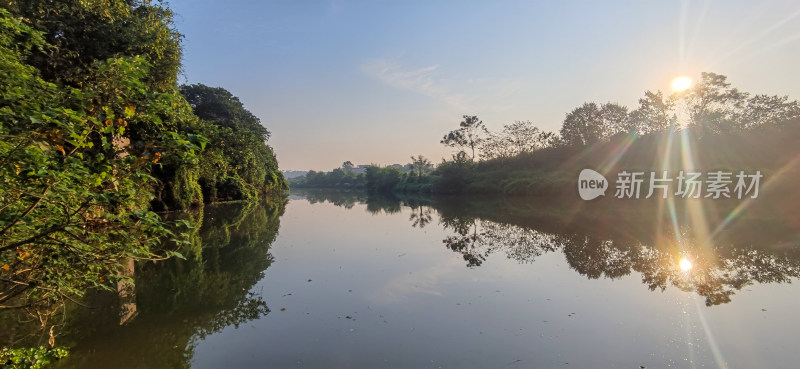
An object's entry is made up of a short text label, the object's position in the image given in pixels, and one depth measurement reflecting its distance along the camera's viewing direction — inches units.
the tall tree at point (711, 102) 1327.5
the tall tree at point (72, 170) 73.1
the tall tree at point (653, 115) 1533.0
